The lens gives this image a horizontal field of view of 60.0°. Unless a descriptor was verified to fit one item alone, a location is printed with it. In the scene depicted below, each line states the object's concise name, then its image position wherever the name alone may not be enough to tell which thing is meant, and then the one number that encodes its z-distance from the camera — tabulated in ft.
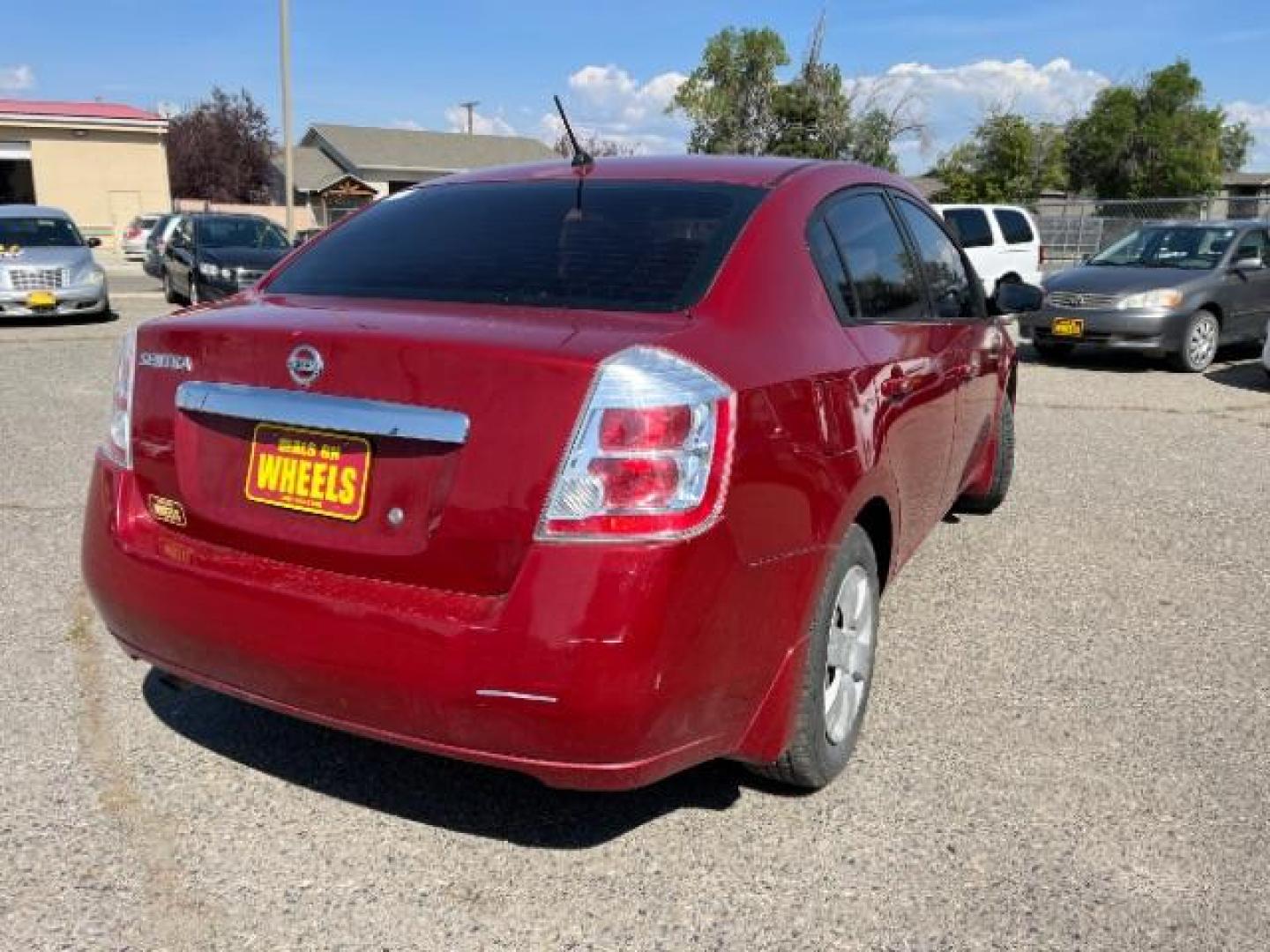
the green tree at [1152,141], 193.88
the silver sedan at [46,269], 46.06
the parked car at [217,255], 49.93
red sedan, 7.24
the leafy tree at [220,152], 176.96
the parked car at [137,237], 114.83
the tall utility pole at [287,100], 84.53
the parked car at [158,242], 76.23
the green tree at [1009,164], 150.51
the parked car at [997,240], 52.95
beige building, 133.80
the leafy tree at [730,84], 163.63
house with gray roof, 188.65
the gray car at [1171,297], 36.63
